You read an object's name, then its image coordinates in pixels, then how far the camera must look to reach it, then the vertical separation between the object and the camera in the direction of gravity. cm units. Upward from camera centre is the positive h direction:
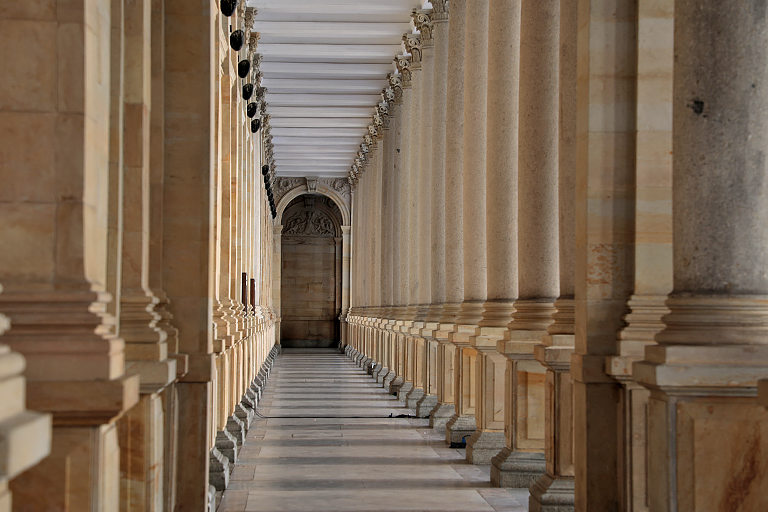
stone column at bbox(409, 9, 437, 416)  2152 +172
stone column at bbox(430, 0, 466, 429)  1861 +170
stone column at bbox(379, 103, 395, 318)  3189 +241
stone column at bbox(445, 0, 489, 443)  1647 +199
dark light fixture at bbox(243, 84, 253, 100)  1992 +398
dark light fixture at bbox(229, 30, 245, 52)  1458 +368
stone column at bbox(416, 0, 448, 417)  2086 +177
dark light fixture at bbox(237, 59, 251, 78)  1688 +379
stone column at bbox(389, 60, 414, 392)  2617 +196
